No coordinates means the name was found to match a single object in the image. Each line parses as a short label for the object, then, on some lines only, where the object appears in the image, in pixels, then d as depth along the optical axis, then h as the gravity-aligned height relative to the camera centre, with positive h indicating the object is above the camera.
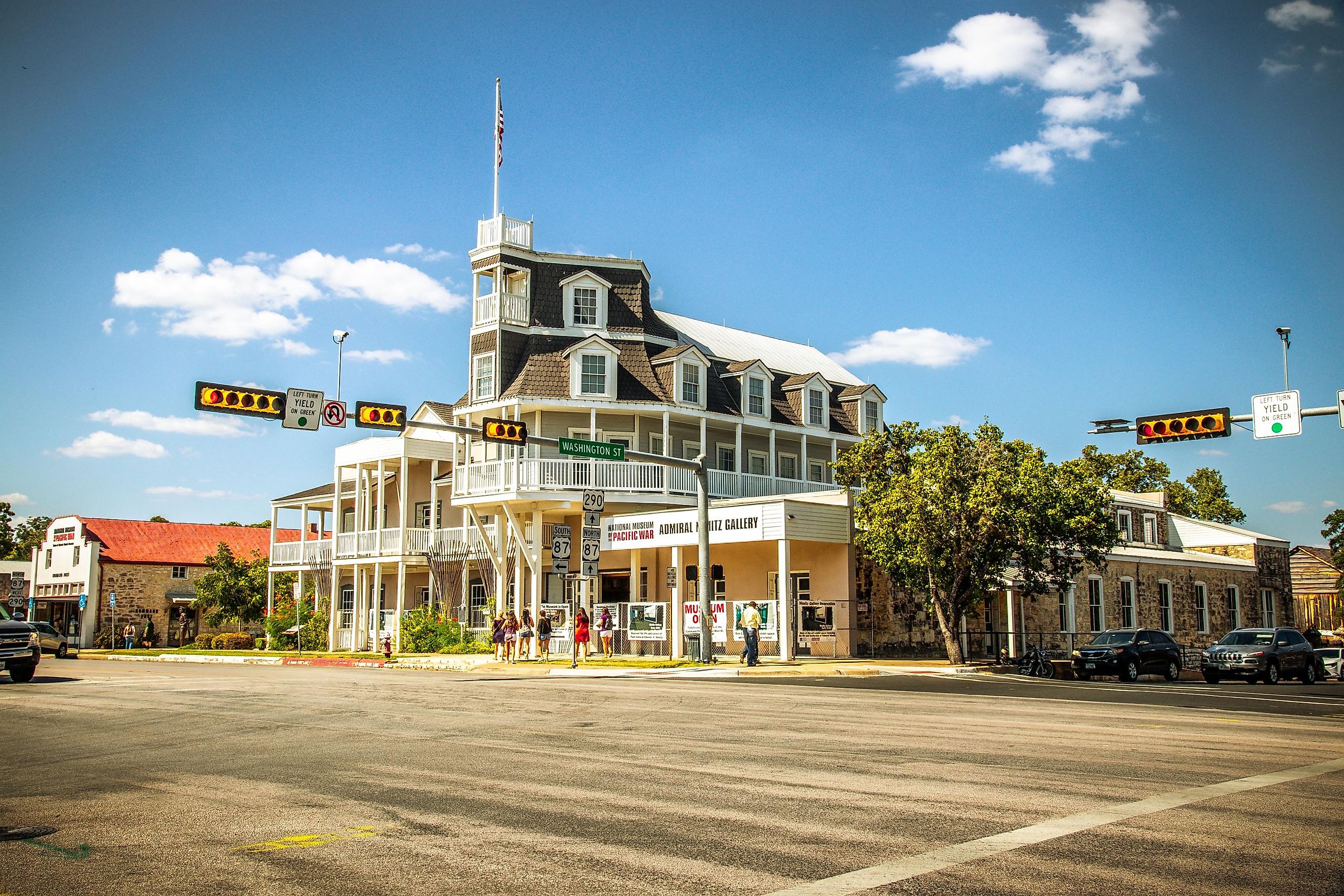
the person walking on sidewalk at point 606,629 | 36.44 -1.97
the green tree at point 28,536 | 91.19 +3.11
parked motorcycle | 29.59 -2.62
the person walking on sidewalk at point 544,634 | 35.69 -2.09
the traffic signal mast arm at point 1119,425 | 23.53 +3.24
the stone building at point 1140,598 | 36.88 -1.14
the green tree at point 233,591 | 56.06 -0.98
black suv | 28.86 -2.33
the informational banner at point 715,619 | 32.22 -1.50
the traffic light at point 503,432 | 25.88 +3.28
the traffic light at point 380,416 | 23.08 +3.28
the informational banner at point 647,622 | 35.16 -1.67
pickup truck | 24.08 -1.71
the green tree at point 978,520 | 31.08 +1.40
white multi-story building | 36.06 +4.19
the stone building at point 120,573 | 62.97 -0.11
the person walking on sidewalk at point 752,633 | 29.91 -1.75
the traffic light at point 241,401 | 21.27 +3.38
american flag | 42.00 +16.85
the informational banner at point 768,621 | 33.47 -1.57
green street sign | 28.52 +3.18
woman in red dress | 32.30 -1.71
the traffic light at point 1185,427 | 23.78 +3.12
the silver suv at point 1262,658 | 29.08 -2.42
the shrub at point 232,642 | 50.91 -3.29
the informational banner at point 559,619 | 37.97 -1.70
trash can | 31.50 -2.24
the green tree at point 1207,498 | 67.19 +4.38
